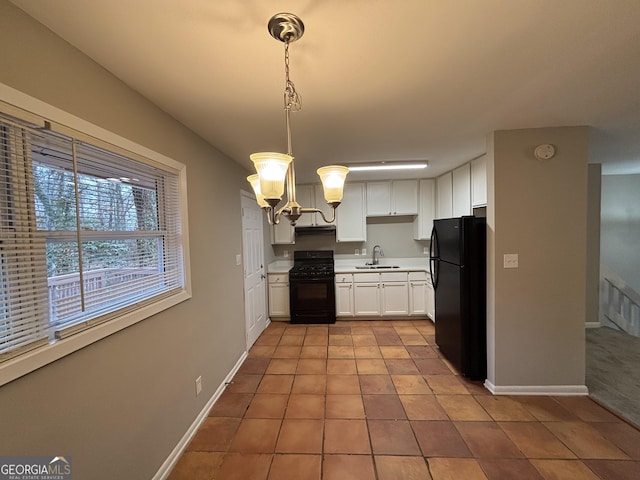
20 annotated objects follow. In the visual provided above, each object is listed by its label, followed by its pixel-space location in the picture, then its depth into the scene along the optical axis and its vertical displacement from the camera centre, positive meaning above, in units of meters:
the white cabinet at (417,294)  4.20 -1.03
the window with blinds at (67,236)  0.92 +0.01
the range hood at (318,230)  4.66 +0.04
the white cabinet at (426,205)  4.40 +0.42
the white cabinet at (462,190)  3.32 +0.52
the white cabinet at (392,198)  4.45 +0.57
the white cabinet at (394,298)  4.24 -1.10
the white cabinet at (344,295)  4.28 -1.04
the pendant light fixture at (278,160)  0.98 +0.28
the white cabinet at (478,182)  2.99 +0.56
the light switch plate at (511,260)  2.33 -0.28
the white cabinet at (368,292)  4.26 -1.00
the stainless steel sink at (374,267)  4.50 -0.64
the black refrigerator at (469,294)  2.52 -0.65
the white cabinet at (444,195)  3.82 +0.53
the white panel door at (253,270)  3.35 -0.51
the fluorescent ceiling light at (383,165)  3.26 +0.83
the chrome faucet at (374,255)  4.76 -0.45
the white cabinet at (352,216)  4.50 +0.27
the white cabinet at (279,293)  4.37 -1.01
